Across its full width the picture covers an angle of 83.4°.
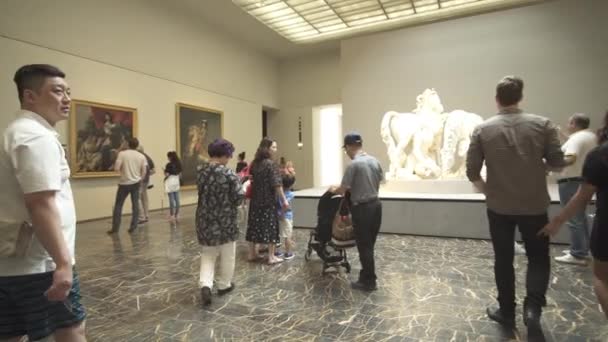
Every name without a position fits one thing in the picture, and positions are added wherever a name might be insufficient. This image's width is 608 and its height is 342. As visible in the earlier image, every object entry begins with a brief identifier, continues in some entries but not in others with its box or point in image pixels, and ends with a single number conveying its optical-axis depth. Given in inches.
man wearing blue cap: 123.7
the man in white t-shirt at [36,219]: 44.9
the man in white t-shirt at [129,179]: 242.1
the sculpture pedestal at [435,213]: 206.4
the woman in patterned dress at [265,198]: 157.9
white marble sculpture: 275.1
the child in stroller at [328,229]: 147.4
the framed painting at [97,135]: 293.6
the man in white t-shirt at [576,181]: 140.5
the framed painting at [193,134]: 406.9
